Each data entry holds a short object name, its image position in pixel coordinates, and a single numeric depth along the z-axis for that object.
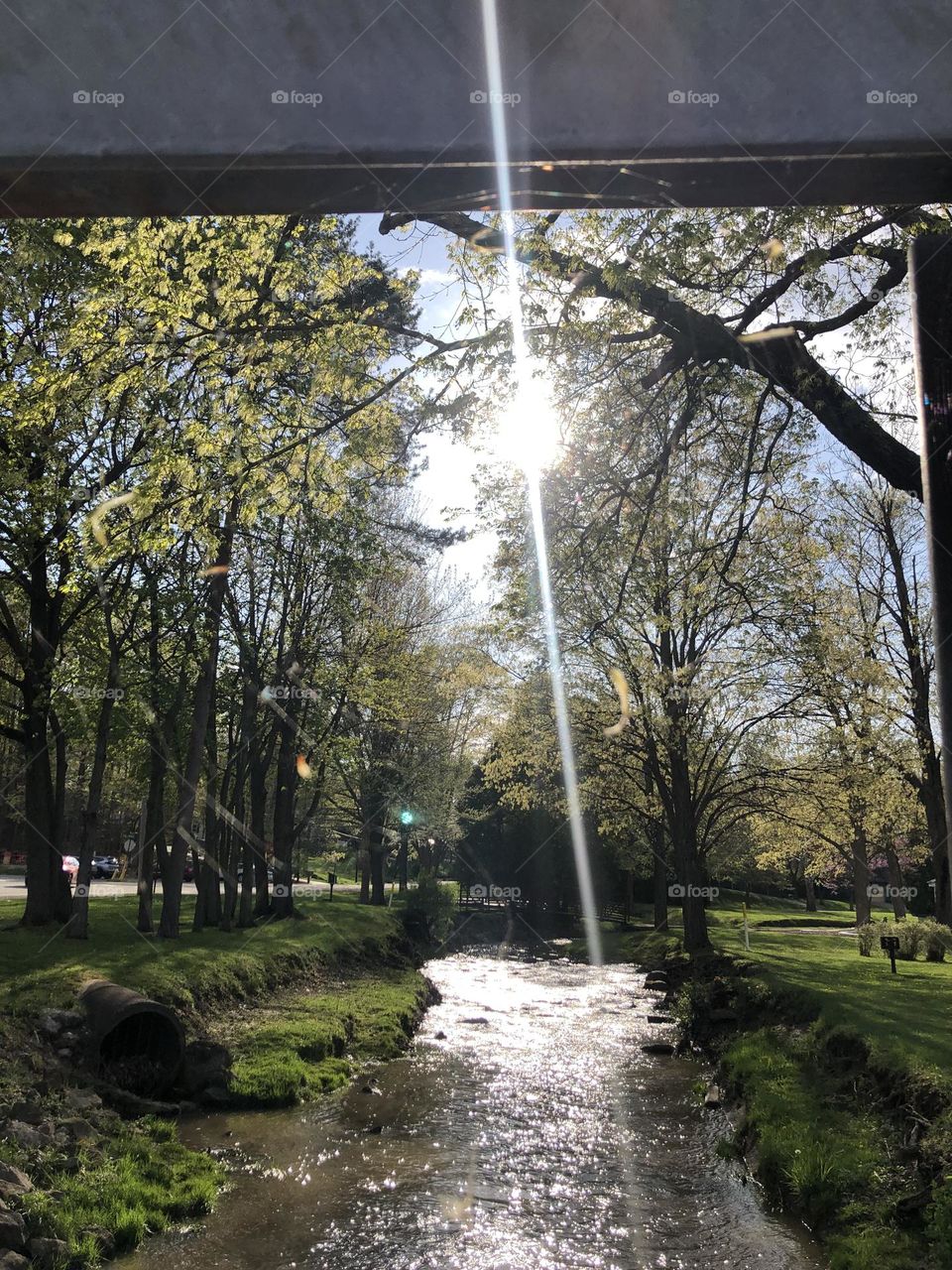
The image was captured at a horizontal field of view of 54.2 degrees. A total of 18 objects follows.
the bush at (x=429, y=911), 35.94
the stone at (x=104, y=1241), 7.45
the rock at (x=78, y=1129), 9.33
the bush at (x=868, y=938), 24.44
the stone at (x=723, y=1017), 17.31
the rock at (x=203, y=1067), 12.18
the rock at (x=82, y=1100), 10.16
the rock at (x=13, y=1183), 7.40
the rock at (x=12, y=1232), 6.78
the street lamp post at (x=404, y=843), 38.38
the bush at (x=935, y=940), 21.78
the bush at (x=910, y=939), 22.91
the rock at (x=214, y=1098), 11.97
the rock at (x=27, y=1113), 9.06
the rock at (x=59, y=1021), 11.57
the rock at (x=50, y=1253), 6.89
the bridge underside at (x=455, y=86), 4.16
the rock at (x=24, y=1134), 8.57
